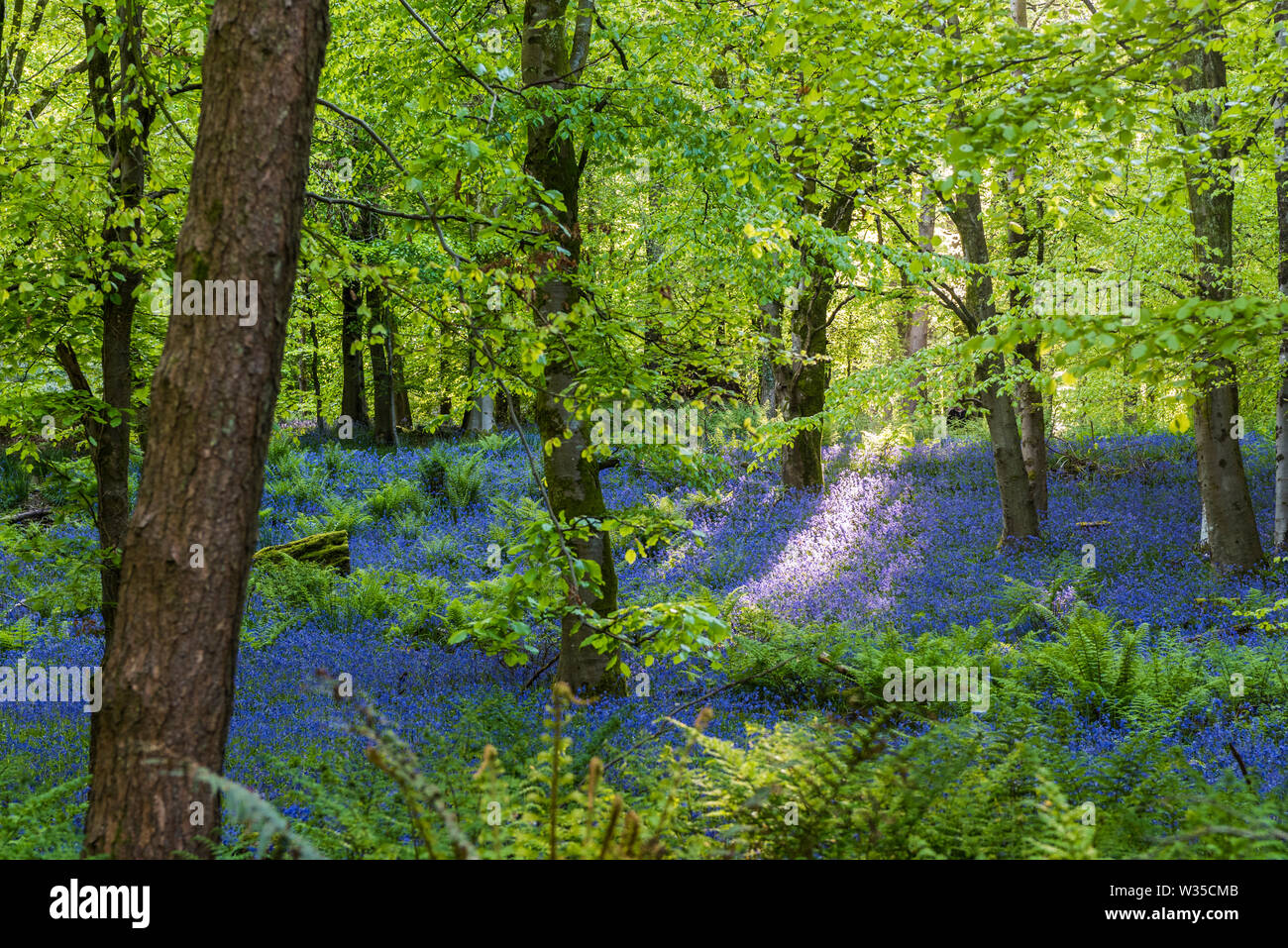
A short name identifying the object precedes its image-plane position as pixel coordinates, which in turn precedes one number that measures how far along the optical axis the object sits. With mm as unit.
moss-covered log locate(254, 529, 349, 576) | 11969
